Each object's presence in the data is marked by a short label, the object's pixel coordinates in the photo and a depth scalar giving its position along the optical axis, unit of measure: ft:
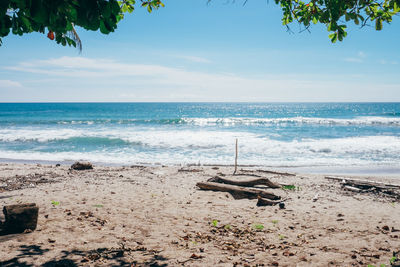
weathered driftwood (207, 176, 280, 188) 30.14
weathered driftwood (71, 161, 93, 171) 39.70
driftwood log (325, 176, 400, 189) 30.12
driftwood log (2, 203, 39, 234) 16.08
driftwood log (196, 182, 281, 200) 26.35
